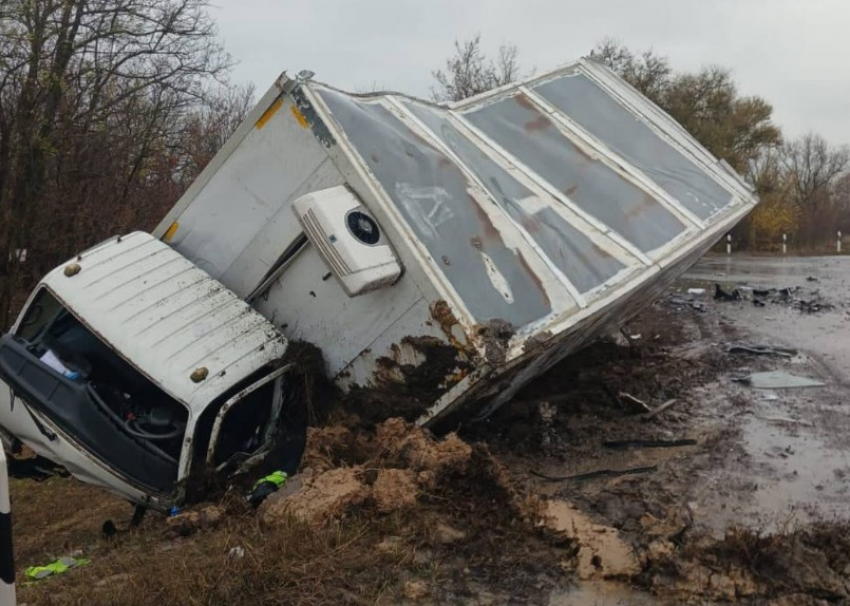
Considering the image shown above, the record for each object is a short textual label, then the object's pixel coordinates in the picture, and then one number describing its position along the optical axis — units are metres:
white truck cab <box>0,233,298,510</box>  3.88
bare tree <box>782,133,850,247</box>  36.28
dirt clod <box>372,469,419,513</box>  3.29
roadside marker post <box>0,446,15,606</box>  1.93
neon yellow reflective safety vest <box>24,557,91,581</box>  3.47
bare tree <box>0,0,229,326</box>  10.37
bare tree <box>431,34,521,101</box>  23.86
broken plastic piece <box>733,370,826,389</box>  5.68
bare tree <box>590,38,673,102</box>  24.61
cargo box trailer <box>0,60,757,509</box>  3.83
